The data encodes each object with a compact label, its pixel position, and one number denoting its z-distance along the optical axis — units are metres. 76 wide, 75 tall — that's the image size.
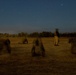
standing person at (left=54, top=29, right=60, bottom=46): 10.87
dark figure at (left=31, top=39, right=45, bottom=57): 6.95
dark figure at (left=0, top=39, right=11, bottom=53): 7.35
